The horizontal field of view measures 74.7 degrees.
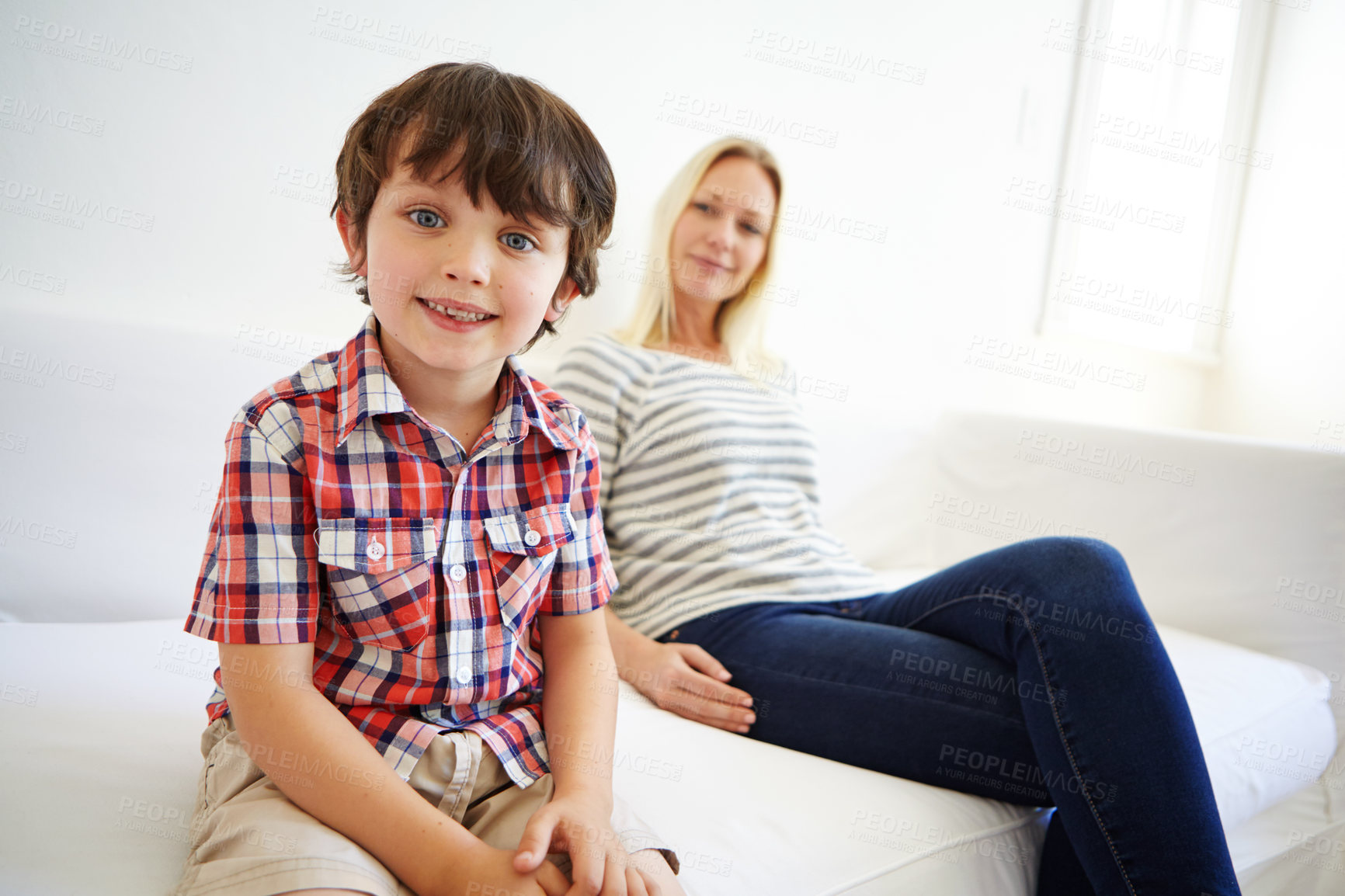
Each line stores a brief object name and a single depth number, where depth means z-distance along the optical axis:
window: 2.30
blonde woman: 0.81
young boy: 0.60
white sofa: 0.72
